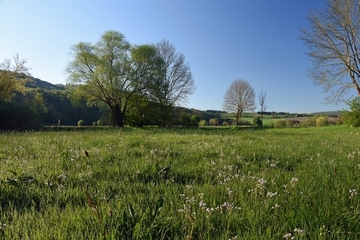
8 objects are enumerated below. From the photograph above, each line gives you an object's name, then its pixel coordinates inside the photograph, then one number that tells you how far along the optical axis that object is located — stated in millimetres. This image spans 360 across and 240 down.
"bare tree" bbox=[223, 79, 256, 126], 61500
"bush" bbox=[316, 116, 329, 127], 50431
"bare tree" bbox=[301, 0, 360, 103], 27812
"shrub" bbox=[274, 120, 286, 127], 58994
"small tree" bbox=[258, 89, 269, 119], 68962
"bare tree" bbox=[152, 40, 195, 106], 48281
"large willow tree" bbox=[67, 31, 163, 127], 37594
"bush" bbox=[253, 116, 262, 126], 67750
